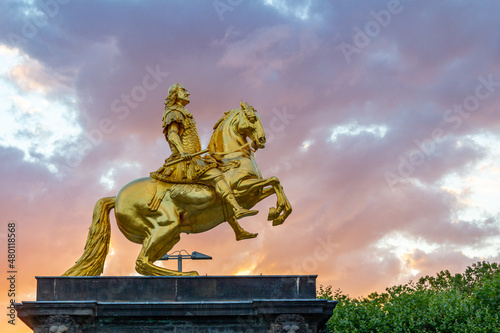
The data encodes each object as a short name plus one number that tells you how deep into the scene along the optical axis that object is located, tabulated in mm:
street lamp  21859
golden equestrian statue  19328
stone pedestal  17266
